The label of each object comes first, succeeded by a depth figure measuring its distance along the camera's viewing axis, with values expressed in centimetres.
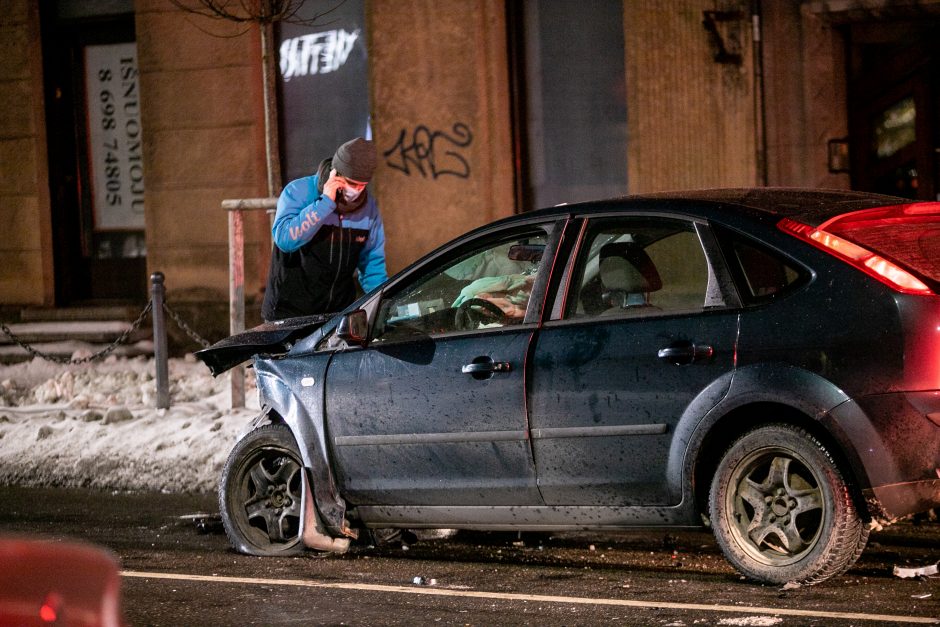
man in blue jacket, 1652
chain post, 2231
